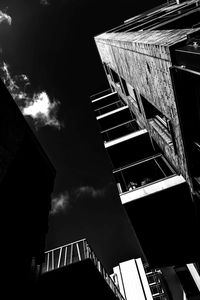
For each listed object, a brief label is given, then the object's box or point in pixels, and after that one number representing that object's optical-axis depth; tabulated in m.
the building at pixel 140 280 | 10.90
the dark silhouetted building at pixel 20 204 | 6.08
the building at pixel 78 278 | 8.16
